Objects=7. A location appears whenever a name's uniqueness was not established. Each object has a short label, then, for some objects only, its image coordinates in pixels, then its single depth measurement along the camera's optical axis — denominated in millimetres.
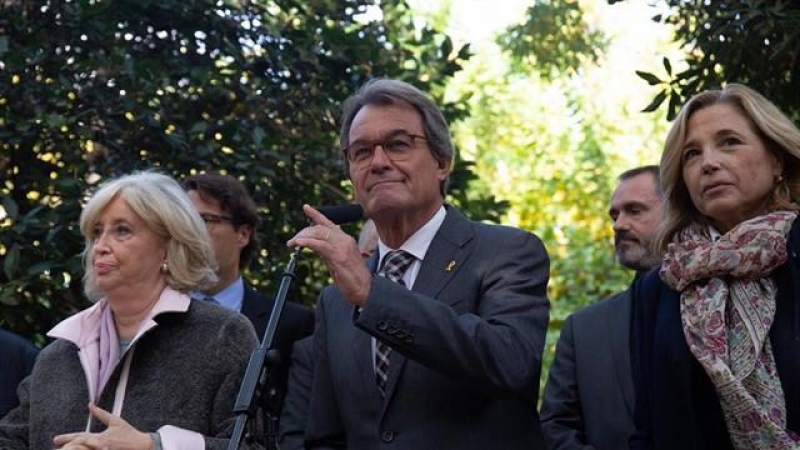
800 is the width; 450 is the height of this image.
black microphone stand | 4051
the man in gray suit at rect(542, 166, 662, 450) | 5406
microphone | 4441
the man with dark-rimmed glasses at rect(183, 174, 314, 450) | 6520
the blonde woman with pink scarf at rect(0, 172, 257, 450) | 4922
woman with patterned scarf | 4043
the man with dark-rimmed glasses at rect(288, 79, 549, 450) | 4160
